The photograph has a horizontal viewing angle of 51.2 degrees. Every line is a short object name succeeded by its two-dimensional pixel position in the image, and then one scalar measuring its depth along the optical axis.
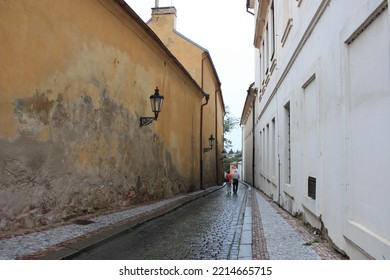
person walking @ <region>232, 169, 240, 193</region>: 18.53
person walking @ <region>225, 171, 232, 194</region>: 19.42
